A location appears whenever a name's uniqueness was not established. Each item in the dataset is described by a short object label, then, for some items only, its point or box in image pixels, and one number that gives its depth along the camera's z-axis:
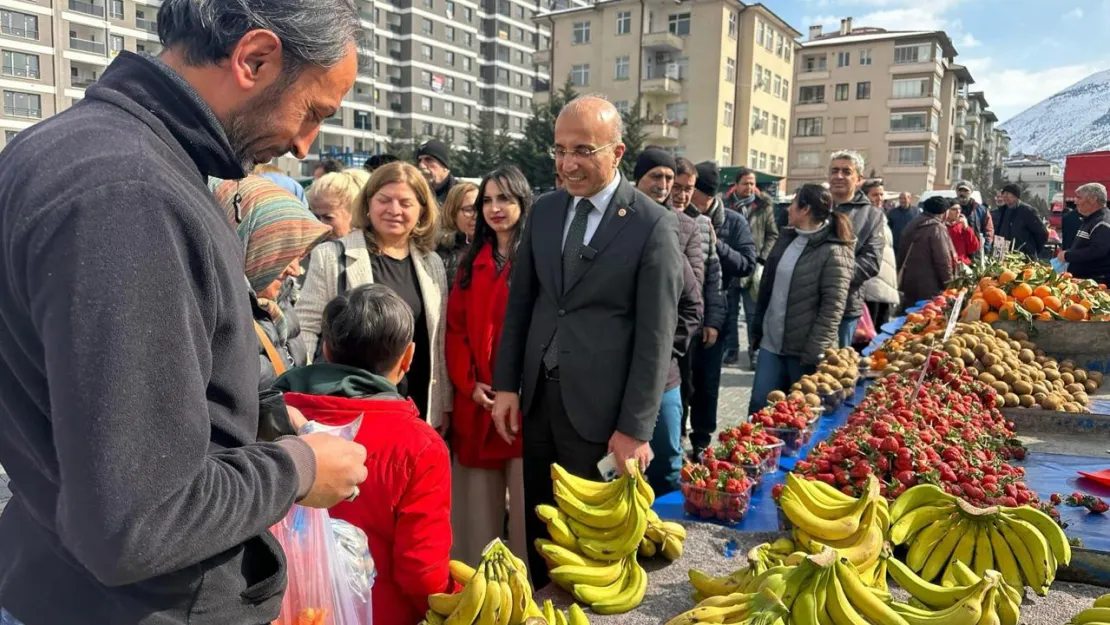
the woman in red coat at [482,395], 3.97
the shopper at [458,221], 4.78
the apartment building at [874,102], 56.06
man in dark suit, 3.05
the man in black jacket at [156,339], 0.94
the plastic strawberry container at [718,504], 2.68
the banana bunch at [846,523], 2.01
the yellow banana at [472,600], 1.74
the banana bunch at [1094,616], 1.57
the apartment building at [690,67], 44.69
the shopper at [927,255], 8.87
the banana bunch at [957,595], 1.66
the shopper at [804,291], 4.93
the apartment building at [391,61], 42.62
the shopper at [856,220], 6.42
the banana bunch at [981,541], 2.10
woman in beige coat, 3.86
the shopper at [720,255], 5.99
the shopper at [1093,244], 8.42
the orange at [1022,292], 5.25
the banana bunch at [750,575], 1.74
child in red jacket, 2.16
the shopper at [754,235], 8.69
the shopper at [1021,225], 12.45
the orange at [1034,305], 5.07
